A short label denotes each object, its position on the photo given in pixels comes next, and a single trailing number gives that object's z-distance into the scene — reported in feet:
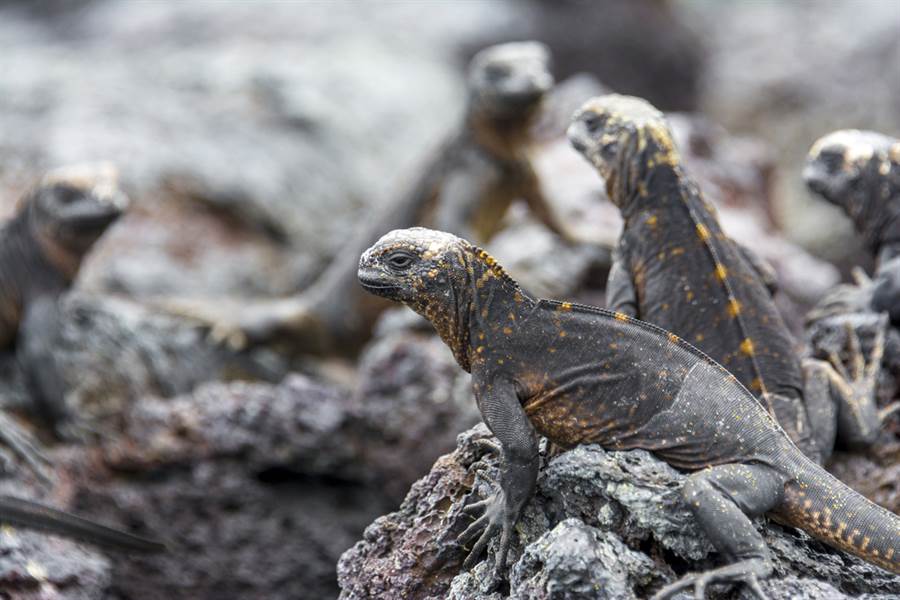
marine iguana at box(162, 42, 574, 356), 46.42
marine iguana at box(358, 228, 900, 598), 21.93
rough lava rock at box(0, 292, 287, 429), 47.96
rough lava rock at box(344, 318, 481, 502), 44.52
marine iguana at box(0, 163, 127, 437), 45.39
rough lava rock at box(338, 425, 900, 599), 20.97
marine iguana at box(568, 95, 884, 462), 27.61
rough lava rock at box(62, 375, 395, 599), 41.32
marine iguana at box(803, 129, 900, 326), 34.32
